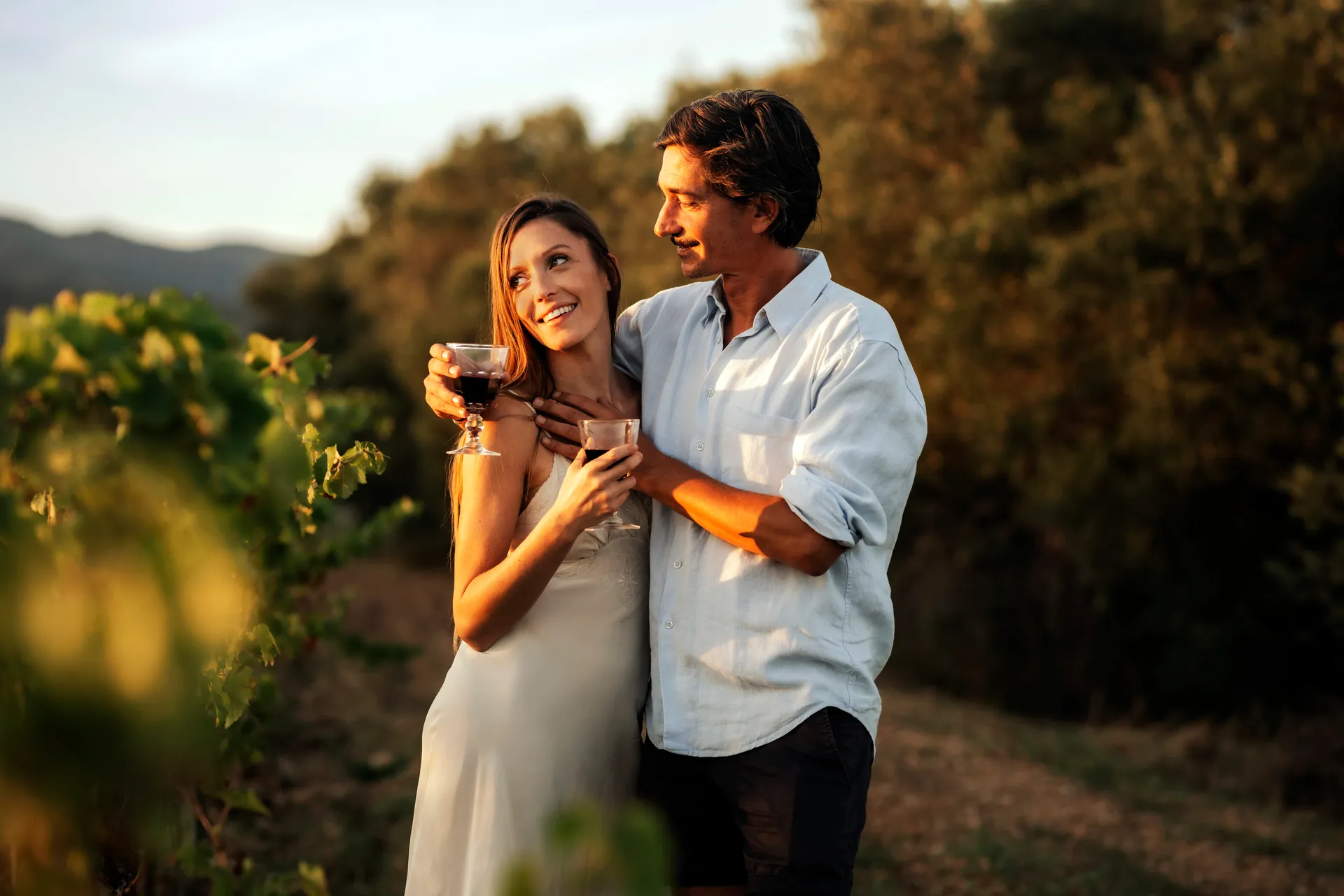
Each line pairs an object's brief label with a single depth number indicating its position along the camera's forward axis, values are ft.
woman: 10.44
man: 9.53
